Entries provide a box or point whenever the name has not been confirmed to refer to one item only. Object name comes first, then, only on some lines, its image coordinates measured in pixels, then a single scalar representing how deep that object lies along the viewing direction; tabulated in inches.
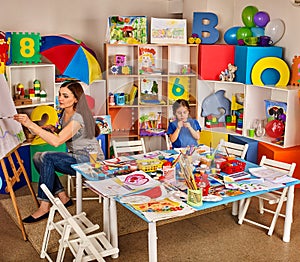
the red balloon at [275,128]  180.7
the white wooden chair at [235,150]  145.5
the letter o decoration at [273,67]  185.8
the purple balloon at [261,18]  188.1
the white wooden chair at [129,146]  148.7
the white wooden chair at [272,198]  134.3
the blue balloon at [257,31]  192.7
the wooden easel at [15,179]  130.0
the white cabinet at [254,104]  176.7
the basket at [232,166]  125.3
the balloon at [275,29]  187.8
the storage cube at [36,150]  182.1
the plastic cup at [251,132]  190.7
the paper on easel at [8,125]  132.8
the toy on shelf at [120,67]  195.2
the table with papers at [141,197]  102.3
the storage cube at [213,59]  199.9
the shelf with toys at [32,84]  172.9
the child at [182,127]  140.6
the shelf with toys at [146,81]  173.9
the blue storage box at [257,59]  187.0
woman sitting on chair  135.6
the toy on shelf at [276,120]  181.0
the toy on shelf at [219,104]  200.2
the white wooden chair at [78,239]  102.5
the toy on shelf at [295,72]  181.8
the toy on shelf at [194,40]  201.8
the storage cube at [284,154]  176.6
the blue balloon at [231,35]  199.3
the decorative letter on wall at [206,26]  202.5
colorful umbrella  179.6
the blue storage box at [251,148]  185.6
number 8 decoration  169.0
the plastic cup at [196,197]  104.5
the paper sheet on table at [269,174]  122.0
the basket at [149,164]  126.6
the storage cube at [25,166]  172.6
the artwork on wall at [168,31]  198.1
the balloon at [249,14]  191.6
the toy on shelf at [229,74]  196.4
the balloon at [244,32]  191.8
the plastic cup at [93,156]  133.0
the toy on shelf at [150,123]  172.6
